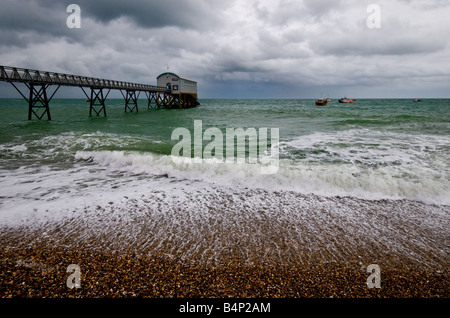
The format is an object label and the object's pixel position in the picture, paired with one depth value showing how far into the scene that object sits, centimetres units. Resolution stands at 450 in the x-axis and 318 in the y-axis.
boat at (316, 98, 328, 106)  7140
